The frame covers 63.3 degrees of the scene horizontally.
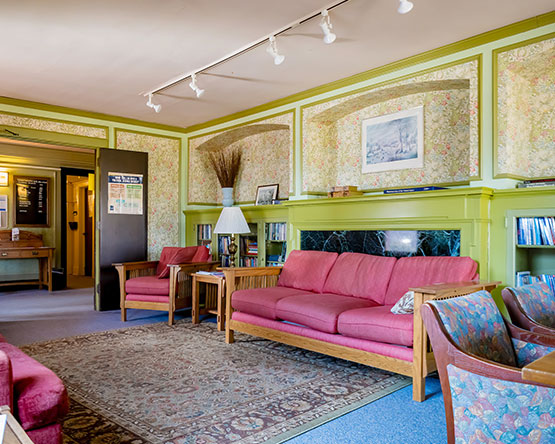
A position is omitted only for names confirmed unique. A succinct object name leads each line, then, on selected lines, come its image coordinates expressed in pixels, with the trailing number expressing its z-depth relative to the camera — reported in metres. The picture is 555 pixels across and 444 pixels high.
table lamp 5.14
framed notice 6.01
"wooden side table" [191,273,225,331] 4.53
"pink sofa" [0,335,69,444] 1.71
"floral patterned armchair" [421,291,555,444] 1.53
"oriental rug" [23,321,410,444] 2.33
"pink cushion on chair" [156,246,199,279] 5.41
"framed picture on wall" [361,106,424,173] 4.34
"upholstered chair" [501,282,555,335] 2.23
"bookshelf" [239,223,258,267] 5.75
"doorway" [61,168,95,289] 10.38
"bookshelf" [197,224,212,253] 6.41
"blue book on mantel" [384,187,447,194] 3.90
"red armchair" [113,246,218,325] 4.95
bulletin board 8.49
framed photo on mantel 5.91
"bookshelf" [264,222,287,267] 5.45
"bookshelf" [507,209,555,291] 3.27
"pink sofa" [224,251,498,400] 2.87
